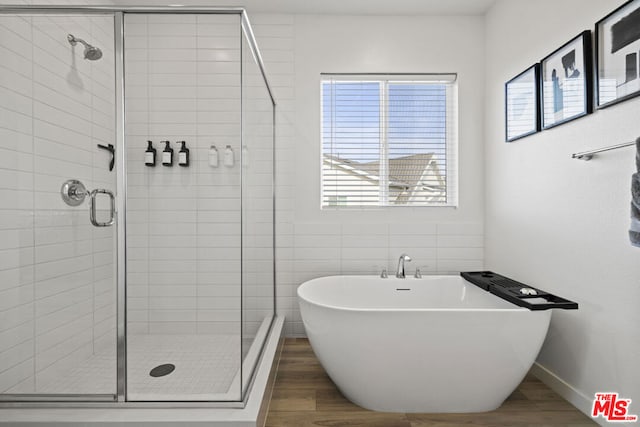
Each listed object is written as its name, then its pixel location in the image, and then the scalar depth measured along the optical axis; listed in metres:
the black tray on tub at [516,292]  1.70
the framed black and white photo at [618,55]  1.48
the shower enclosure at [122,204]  1.55
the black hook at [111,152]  1.55
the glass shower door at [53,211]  1.58
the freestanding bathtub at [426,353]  1.68
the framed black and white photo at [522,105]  2.18
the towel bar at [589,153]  1.53
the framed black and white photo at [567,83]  1.75
